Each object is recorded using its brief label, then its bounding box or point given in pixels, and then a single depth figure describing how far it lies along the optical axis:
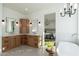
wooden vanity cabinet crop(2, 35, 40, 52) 2.39
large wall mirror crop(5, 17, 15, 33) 2.37
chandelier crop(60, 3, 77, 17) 2.27
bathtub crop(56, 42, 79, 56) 2.26
